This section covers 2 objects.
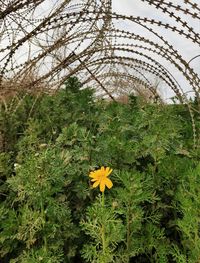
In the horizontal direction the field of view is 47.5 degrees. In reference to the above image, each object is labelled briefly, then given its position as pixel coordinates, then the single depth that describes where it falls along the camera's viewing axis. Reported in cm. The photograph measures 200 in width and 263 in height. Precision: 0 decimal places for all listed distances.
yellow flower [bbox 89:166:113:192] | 79
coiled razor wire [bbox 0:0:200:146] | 137
